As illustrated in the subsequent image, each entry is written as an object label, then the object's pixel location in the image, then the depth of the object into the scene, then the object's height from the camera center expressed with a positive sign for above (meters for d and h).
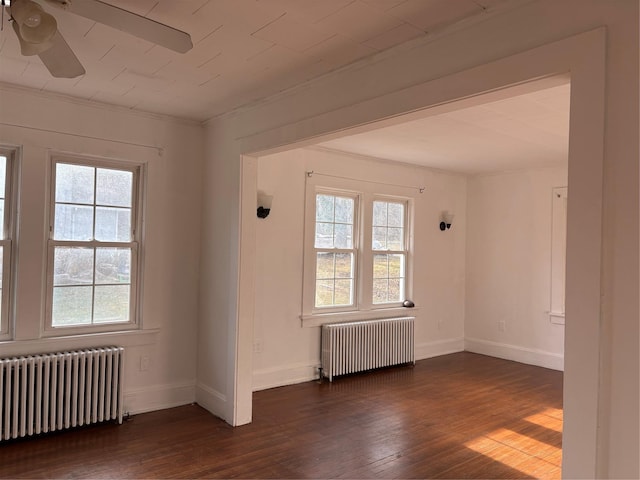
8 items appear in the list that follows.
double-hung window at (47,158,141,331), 3.74 -0.04
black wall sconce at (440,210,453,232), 6.55 +0.41
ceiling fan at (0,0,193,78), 1.71 +0.83
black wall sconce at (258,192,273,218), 4.64 +0.40
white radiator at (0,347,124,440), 3.38 -1.13
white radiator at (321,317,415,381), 5.21 -1.13
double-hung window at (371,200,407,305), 5.96 -0.05
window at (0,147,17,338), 3.52 +0.02
